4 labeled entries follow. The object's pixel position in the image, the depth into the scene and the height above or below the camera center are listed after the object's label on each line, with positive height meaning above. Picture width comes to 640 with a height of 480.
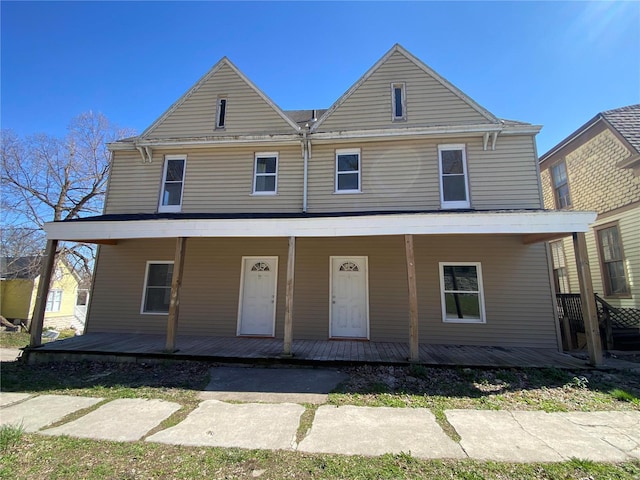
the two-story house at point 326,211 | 7.62 +2.28
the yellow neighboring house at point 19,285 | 17.59 +0.03
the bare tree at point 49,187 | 16.88 +5.93
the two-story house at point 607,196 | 8.67 +3.30
